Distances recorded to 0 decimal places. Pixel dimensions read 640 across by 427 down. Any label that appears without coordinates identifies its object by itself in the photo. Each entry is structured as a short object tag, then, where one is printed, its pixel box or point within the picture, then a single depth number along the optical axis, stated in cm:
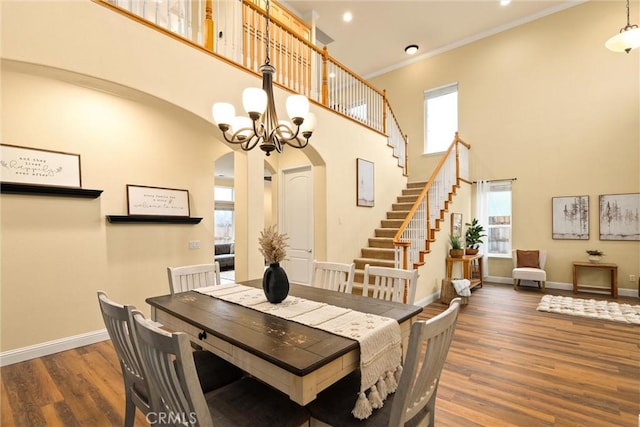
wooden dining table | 122
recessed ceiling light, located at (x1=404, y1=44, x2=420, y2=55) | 734
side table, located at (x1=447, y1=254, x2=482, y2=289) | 536
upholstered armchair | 572
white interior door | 532
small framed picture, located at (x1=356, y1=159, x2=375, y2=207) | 542
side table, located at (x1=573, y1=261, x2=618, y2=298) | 524
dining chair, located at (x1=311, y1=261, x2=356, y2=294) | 263
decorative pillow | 600
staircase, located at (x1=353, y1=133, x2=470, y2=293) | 459
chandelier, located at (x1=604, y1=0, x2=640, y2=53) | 341
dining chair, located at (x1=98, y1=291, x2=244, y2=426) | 140
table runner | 139
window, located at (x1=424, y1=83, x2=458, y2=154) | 745
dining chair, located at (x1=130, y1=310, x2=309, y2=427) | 109
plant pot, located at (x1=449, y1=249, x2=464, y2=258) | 530
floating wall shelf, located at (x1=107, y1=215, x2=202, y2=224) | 353
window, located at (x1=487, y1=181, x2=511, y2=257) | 661
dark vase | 199
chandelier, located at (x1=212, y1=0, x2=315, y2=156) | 217
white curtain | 669
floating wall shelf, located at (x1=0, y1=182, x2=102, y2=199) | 283
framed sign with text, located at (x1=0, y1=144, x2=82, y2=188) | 288
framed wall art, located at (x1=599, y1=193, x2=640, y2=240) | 533
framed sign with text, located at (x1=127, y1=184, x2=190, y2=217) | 373
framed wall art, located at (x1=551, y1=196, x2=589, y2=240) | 576
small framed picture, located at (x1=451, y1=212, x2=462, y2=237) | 577
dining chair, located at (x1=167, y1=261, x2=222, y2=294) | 251
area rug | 413
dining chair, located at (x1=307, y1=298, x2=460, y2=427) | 118
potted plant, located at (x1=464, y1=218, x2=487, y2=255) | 599
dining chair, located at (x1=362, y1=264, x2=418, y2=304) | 225
